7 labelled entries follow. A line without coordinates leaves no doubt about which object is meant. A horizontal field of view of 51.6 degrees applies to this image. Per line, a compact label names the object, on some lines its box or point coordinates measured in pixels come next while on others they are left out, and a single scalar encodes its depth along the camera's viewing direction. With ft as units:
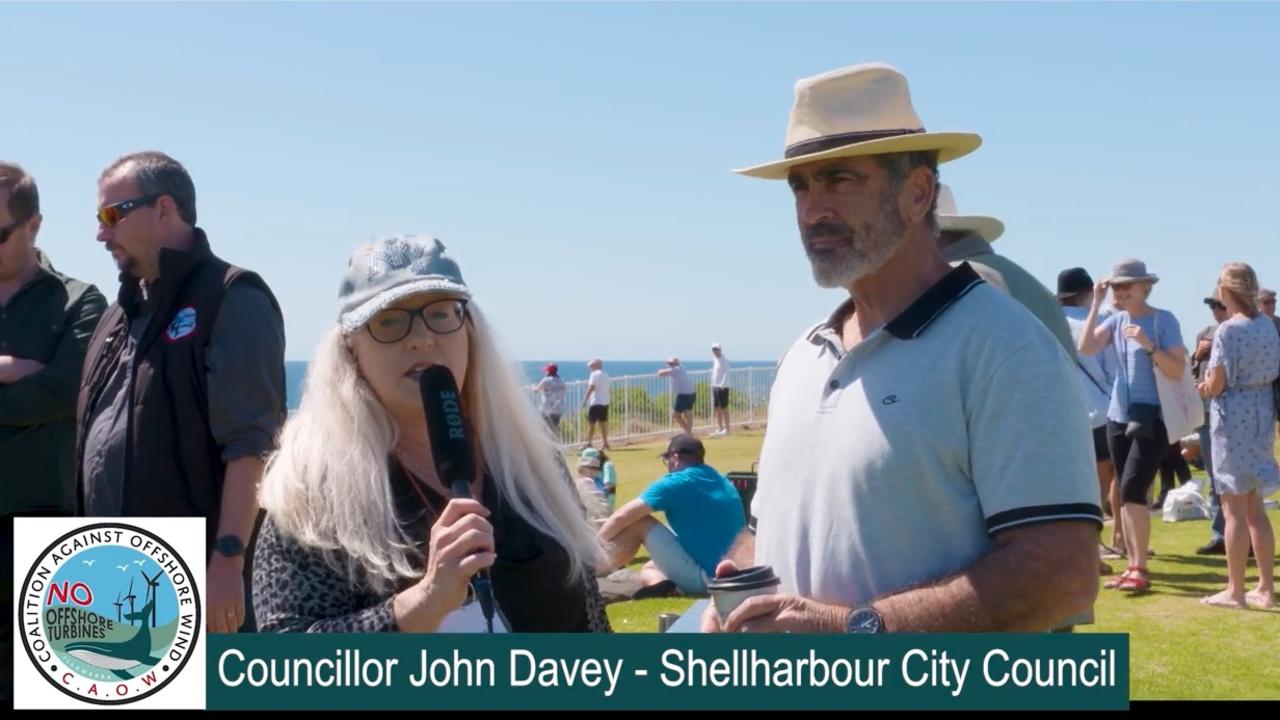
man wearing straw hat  7.80
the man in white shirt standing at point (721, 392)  83.61
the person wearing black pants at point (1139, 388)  25.52
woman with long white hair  8.21
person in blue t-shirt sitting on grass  23.84
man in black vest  12.09
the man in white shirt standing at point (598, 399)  77.82
